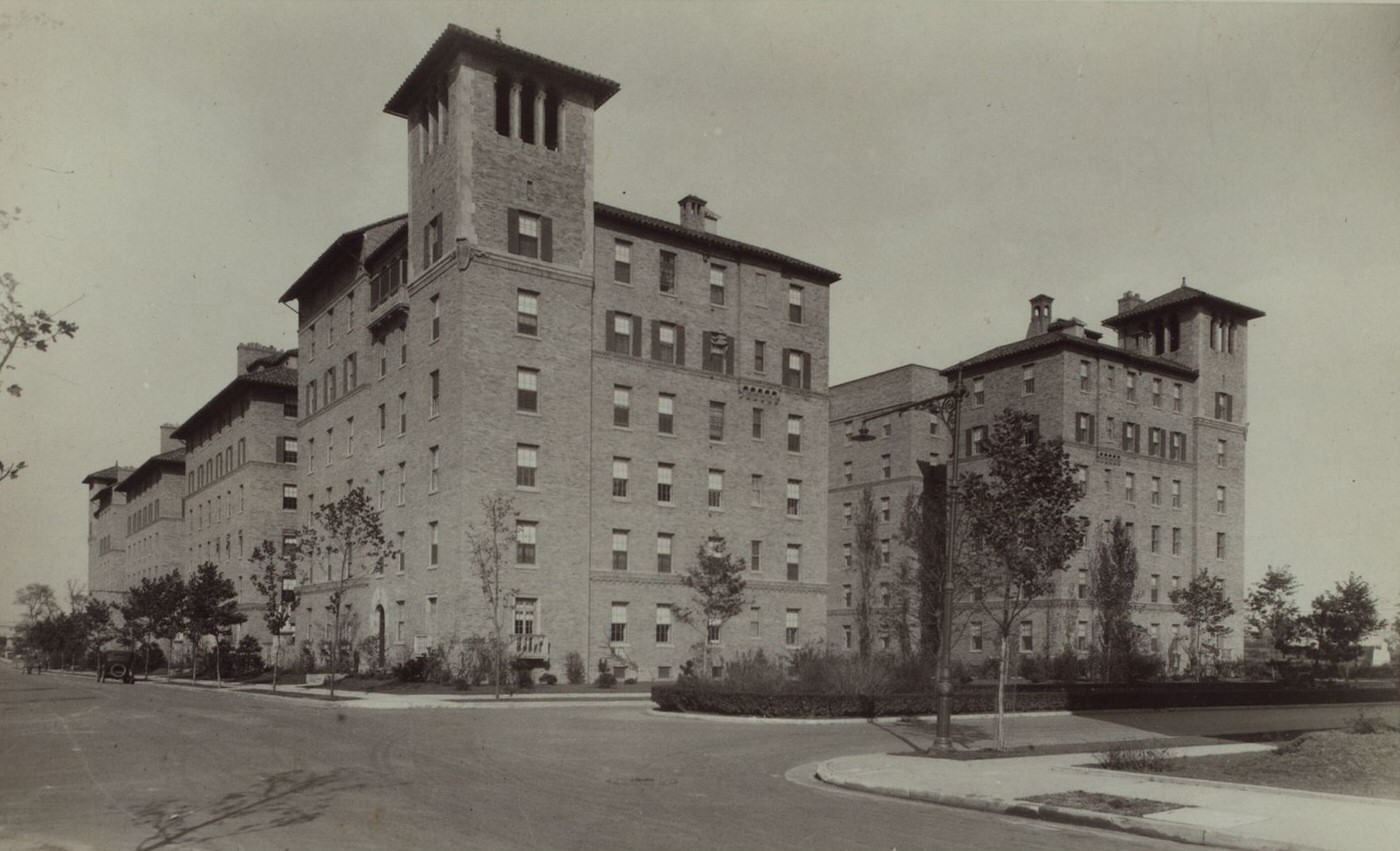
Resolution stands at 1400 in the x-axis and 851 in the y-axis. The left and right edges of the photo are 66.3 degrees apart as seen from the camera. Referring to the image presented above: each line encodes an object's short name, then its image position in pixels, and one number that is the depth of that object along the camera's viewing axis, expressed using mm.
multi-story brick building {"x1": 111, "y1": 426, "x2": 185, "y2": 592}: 88375
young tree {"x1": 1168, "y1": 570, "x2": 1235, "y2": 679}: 60281
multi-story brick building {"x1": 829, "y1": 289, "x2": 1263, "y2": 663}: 63688
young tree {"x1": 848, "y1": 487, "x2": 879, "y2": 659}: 71688
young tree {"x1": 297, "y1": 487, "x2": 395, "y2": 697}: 42469
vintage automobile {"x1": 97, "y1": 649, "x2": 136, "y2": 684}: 57312
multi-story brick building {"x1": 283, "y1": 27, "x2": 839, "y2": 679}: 43219
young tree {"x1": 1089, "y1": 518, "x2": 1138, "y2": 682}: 59750
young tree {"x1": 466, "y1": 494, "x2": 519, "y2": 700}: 40844
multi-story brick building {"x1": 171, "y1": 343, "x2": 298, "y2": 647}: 66125
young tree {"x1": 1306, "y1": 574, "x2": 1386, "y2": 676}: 61344
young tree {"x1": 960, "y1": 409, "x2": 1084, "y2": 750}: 20578
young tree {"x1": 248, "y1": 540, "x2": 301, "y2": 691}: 44991
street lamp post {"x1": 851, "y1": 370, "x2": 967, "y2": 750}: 19438
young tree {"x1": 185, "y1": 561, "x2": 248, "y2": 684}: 53469
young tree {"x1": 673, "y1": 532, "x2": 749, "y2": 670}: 44375
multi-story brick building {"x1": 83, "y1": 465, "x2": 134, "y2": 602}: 110312
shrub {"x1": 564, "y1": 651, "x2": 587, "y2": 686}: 43688
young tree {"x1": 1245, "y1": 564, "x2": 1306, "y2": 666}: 67062
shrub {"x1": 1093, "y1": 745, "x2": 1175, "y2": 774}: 17391
